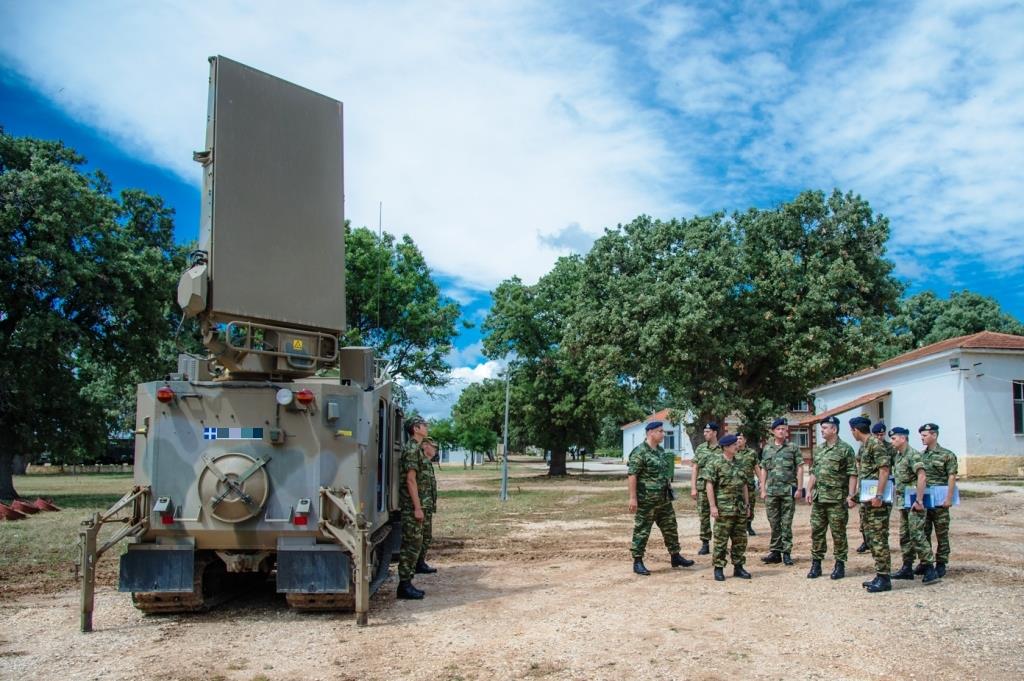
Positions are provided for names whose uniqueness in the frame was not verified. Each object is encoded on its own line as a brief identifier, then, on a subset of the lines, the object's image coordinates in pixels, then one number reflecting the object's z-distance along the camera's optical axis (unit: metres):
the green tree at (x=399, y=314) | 32.41
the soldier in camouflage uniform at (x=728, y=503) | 9.97
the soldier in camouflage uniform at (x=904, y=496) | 9.44
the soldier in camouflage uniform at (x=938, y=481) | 9.48
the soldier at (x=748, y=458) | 11.86
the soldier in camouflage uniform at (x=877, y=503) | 9.08
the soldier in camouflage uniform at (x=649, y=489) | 10.42
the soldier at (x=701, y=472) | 10.66
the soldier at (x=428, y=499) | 10.27
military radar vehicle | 7.75
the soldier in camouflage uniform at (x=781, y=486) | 11.28
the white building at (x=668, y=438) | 65.62
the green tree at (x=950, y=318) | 53.69
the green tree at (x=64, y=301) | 23.09
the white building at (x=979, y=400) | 28.77
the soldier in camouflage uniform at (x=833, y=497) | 9.73
